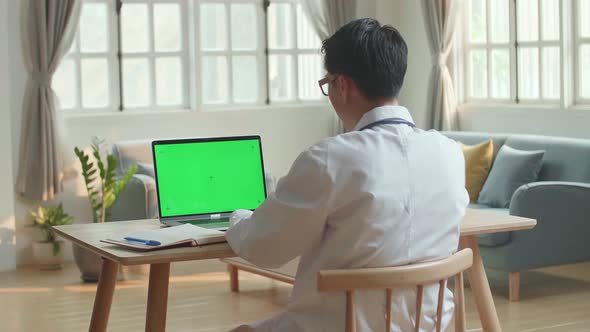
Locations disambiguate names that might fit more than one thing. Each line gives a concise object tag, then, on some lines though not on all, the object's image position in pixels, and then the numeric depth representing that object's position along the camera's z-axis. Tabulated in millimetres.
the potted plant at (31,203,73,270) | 7129
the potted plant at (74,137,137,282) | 6605
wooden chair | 2270
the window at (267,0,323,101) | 8344
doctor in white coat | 2438
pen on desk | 2861
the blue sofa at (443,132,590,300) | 5781
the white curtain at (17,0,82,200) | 7188
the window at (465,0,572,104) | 7305
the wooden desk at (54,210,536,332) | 2801
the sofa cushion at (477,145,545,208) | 6422
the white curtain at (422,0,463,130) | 7988
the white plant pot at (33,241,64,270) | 7160
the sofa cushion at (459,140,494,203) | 6770
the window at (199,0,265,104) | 8086
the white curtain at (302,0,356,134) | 8227
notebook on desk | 2859
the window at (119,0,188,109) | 7797
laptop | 3580
